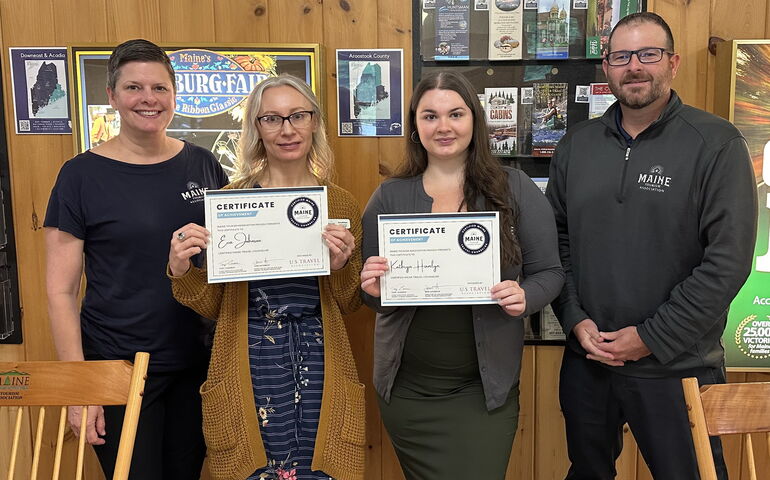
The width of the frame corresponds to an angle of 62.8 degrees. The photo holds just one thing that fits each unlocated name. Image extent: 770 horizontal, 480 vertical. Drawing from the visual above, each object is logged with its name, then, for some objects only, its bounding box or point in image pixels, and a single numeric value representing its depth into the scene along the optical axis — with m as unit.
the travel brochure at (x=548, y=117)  2.26
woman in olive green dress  1.75
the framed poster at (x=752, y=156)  2.11
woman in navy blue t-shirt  1.75
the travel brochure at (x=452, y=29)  2.23
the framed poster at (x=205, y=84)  2.20
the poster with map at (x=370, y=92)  2.27
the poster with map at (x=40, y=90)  2.28
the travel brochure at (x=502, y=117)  2.26
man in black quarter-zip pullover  1.72
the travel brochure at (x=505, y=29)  2.22
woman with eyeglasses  1.68
